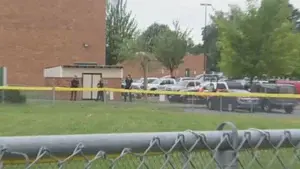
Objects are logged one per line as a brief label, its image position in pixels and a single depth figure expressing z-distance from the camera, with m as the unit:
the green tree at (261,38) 40.34
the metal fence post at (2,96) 30.31
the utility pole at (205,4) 66.58
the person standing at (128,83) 39.56
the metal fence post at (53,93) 31.76
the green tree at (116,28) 64.50
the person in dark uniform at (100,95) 34.38
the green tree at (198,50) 103.46
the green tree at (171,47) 67.00
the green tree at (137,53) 56.09
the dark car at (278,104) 25.92
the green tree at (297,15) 95.90
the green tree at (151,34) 65.57
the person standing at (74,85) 36.50
